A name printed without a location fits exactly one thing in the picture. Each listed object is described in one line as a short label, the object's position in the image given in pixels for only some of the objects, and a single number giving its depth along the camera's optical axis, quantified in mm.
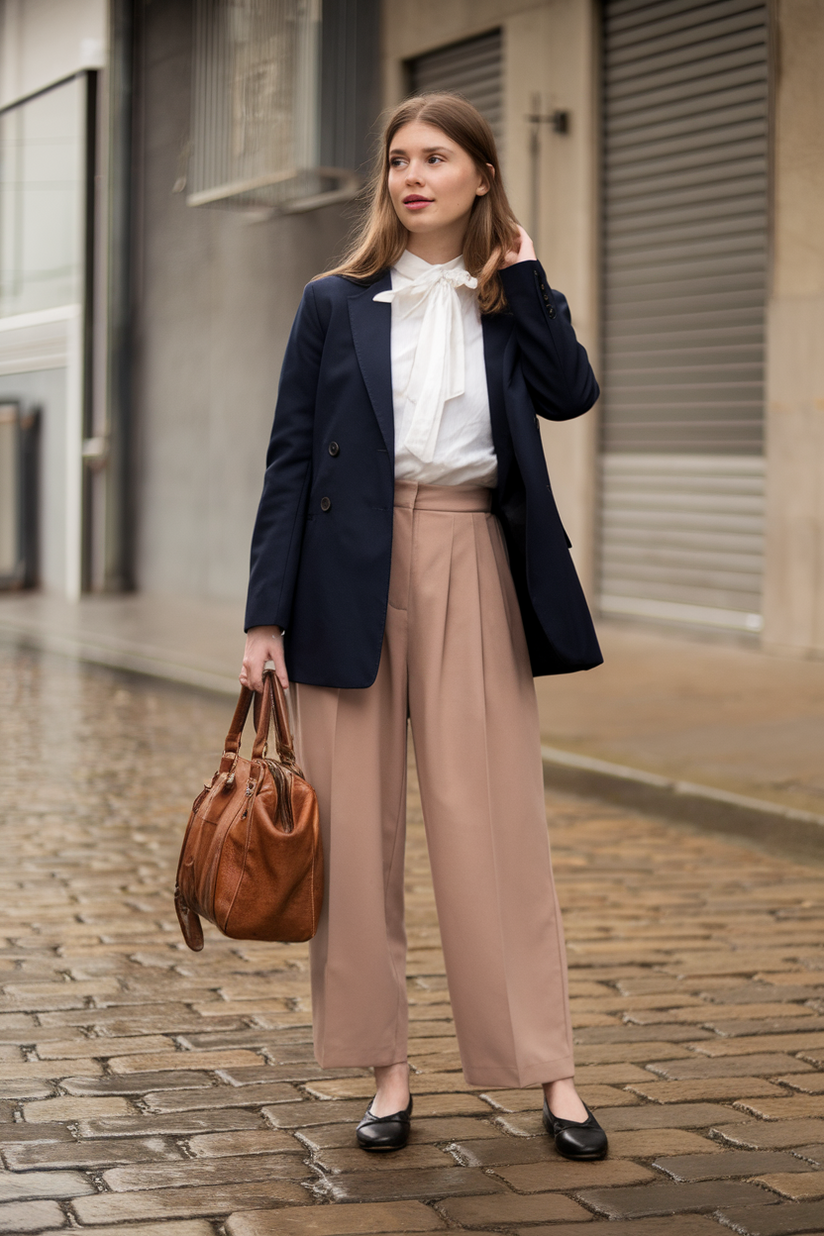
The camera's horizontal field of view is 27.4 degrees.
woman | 3174
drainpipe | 18219
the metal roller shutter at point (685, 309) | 11648
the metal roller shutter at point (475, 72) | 13836
